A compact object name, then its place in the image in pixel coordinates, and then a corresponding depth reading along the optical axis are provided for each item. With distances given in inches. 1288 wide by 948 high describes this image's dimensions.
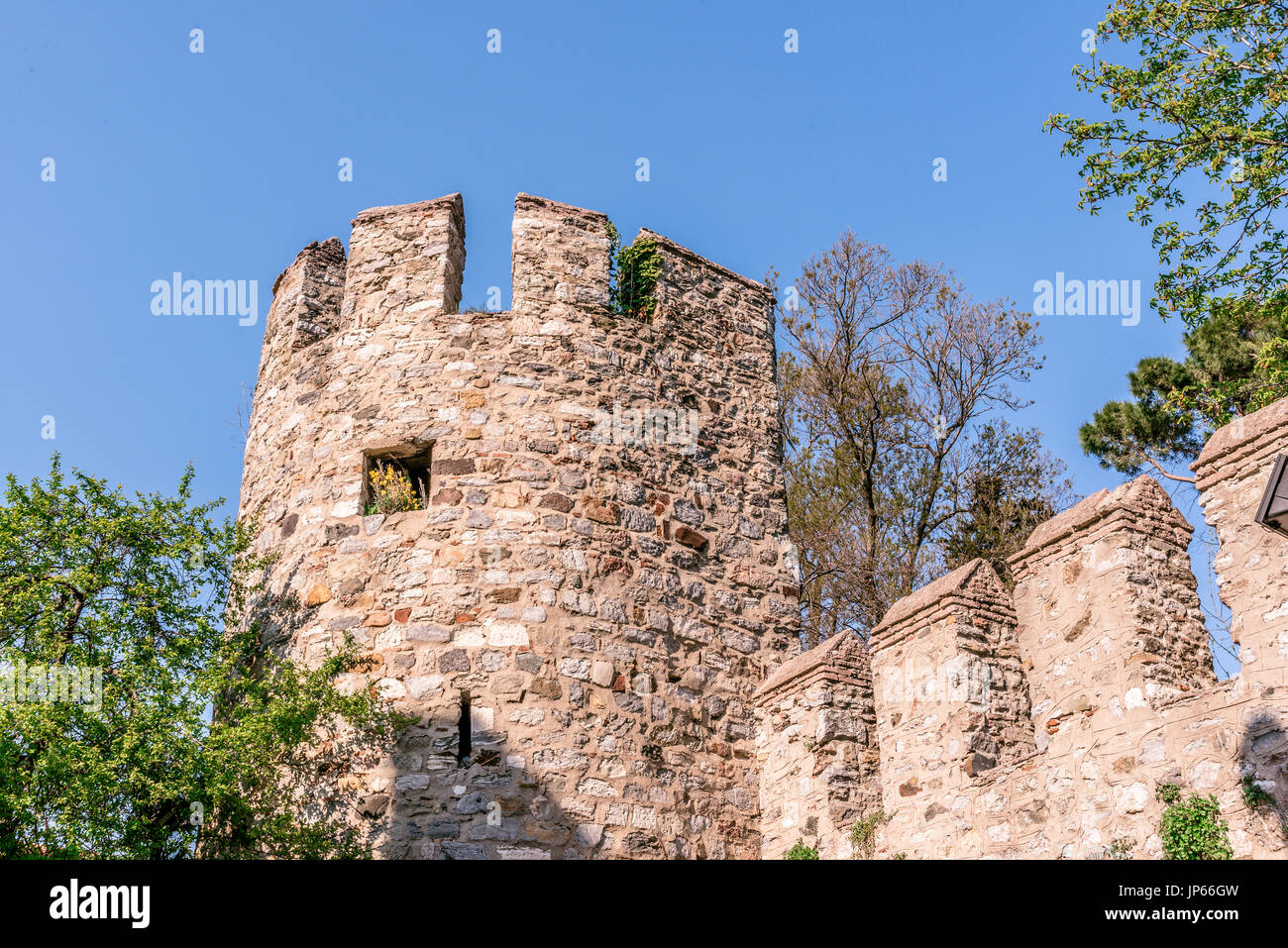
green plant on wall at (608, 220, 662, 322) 352.2
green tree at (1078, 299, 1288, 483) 538.9
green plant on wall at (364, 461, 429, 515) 307.6
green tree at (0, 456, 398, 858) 253.3
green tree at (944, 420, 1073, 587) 589.3
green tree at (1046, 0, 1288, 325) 410.0
